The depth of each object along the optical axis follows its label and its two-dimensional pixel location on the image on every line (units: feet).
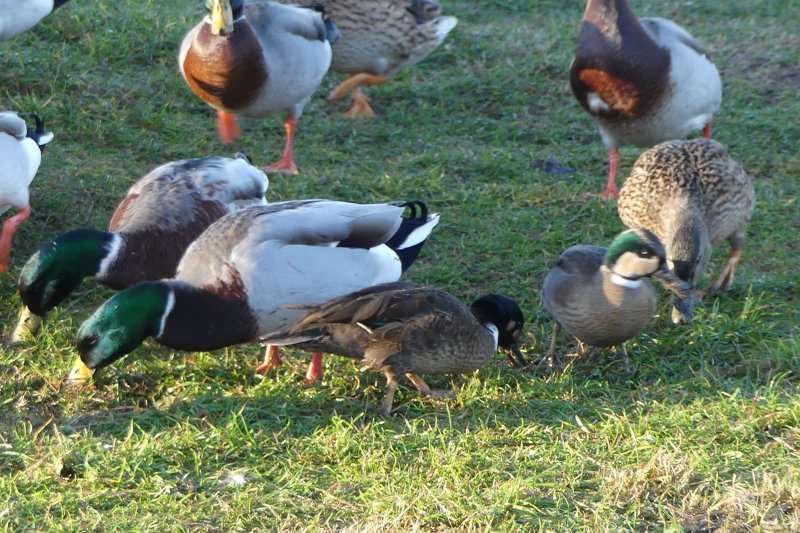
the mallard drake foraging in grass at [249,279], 26.45
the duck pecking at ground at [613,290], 27.68
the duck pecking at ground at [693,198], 31.30
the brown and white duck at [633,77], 38.73
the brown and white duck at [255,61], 39.01
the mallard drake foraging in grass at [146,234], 28.73
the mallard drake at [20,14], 40.45
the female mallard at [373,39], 47.83
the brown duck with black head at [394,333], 26.37
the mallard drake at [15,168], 32.16
